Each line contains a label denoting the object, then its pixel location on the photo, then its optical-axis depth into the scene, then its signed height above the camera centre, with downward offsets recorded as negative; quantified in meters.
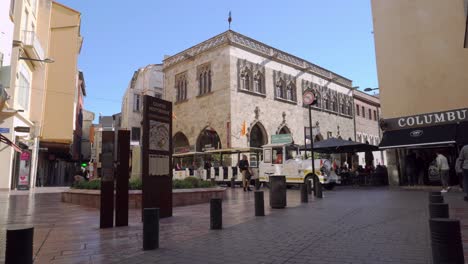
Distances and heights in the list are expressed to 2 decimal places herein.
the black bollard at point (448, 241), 3.42 -0.61
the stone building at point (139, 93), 43.22 +10.18
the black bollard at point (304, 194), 11.64 -0.52
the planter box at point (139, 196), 10.92 -0.55
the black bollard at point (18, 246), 3.34 -0.59
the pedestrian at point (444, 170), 13.94 +0.21
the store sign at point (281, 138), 23.44 +2.58
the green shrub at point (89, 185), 12.37 -0.15
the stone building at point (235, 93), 30.86 +7.84
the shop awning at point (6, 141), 17.50 +2.01
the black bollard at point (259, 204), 8.58 -0.60
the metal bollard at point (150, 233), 5.23 -0.75
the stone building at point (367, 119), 48.97 +8.09
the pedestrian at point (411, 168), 18.44 +0.40
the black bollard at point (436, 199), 6.59 -0.42
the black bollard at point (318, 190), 13.60 -0.47
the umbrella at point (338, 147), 21.47 +1.82
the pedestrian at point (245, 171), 18.17 +0.37
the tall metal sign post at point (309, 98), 14.40 +3.08
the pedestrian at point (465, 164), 10.04 +0.30
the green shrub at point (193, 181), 12.86 -0.06
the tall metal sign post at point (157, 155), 8.19 +0.57
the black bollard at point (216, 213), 6.86 -0.64
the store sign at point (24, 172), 21.38 +0.56
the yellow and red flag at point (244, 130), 30.42 +3.97
